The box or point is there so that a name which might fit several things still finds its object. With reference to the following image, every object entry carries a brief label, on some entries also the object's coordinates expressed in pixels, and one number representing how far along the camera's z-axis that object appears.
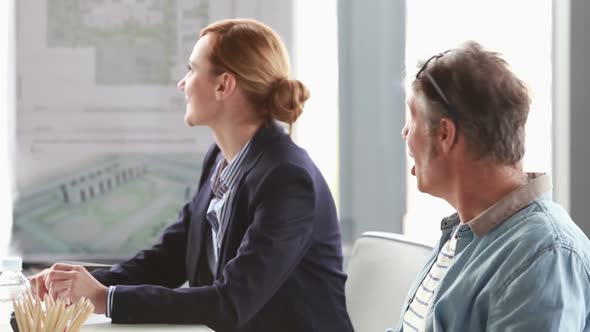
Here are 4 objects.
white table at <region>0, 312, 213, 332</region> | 3.35
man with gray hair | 2.87
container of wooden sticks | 3.01
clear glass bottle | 3.34
